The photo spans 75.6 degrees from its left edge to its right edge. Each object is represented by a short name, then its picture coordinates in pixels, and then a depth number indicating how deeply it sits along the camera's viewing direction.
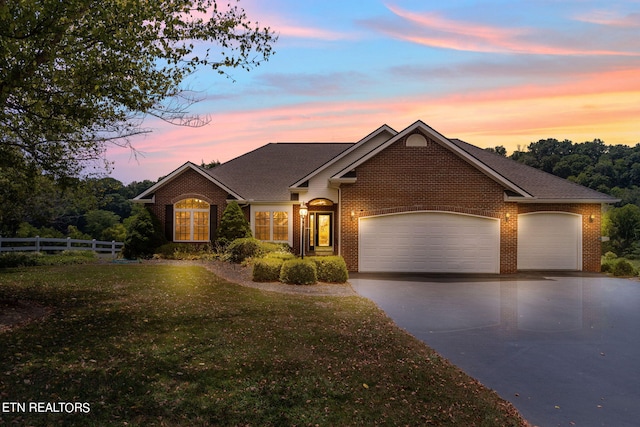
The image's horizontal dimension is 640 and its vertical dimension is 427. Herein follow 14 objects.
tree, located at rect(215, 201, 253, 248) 20.72
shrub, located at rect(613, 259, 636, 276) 17.30
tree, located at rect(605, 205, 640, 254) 28.40
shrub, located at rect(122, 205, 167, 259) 20.72
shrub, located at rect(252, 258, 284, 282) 14.50
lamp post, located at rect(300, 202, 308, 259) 16.57
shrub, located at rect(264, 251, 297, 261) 15.88
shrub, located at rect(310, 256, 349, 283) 14.35
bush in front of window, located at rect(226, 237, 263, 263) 19.39
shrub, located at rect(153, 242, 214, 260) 20.72
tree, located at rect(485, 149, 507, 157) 66.12
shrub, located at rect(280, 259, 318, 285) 13.91
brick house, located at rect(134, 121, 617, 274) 17.02
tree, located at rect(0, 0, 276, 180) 7.58
